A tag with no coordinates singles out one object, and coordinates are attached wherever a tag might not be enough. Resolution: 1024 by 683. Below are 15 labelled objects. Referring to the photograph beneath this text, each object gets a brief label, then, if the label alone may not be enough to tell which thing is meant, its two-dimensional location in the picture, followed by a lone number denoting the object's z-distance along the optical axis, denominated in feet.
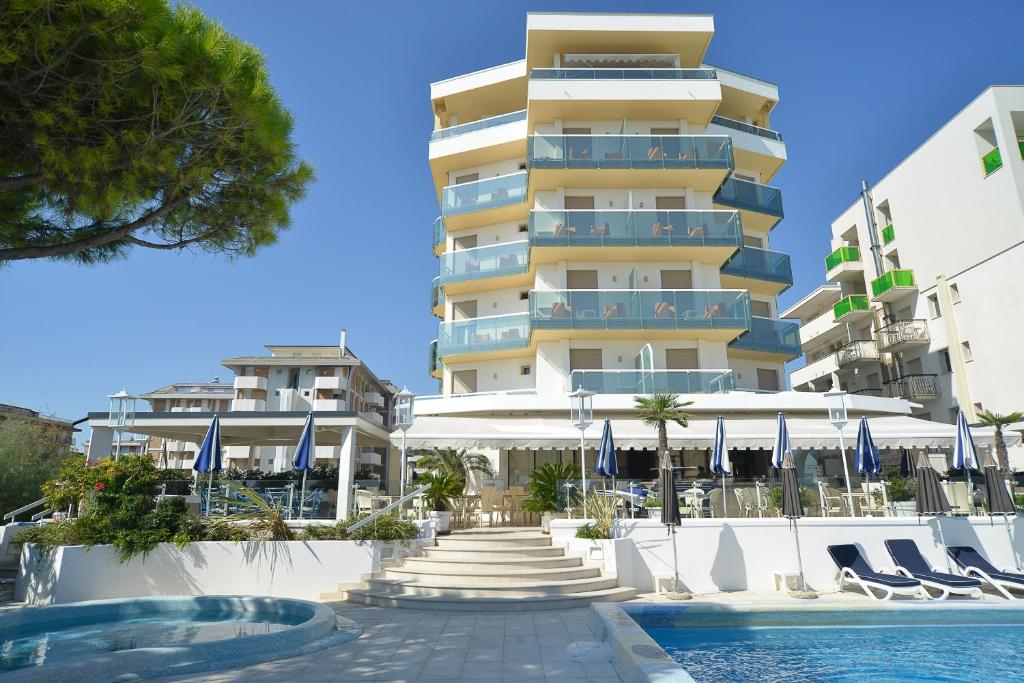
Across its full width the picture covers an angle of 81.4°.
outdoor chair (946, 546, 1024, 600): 40.63
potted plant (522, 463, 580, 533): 56.08
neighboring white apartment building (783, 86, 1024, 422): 89.04
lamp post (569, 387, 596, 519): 52.12
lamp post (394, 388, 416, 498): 56.34
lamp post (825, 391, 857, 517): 48.98
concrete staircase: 39.58
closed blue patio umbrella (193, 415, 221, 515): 47.39
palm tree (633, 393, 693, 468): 57.57
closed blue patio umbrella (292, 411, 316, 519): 48.45
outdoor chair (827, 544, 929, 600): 39.73
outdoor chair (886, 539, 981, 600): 39.37
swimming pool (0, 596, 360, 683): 23.79
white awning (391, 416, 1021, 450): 57.67
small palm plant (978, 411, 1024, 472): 58.95
